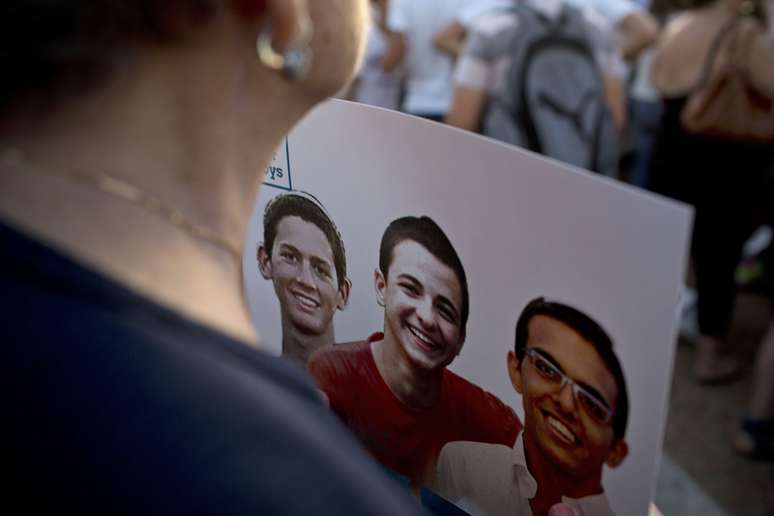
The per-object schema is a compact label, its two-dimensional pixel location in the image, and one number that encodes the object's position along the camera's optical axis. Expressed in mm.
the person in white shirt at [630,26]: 2324
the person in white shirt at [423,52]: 2445
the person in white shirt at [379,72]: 2561
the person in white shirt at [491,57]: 1818
